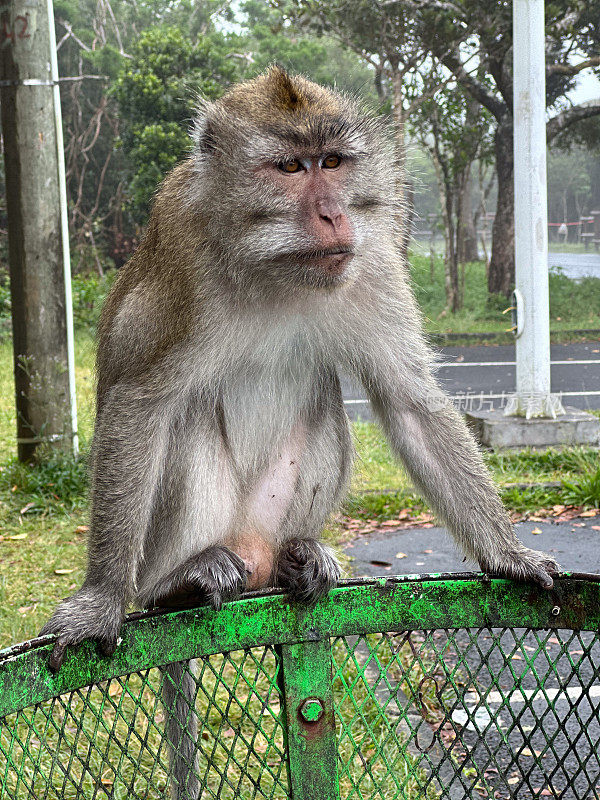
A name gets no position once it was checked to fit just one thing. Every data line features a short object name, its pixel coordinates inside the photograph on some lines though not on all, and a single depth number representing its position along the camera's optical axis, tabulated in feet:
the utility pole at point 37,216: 17.19
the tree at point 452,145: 34.12
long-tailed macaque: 6.90
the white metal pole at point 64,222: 17.61
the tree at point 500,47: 29.53
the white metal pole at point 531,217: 19.44
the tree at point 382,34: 31.53
